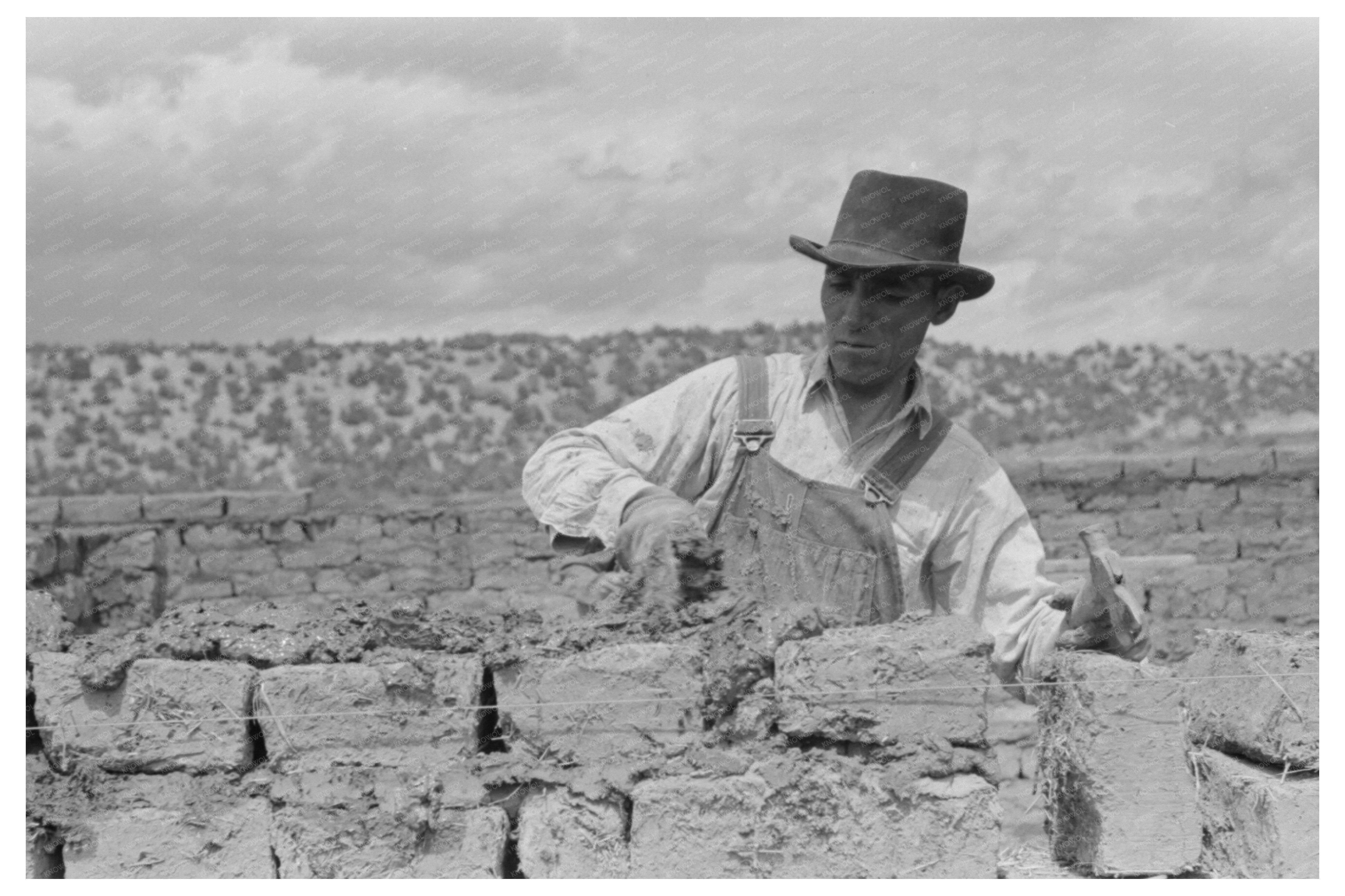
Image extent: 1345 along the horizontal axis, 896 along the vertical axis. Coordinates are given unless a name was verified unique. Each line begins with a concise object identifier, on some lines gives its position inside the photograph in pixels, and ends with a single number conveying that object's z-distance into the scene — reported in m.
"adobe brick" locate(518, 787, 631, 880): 2.83
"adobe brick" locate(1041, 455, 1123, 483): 12.92
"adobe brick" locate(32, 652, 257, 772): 2.99
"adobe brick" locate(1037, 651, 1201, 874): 2.96
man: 3.55
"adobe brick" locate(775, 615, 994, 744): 2.79
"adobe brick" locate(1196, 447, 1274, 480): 12.84
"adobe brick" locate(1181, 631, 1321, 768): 3.15
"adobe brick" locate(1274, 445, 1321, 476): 12.77
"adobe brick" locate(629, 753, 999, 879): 2.76
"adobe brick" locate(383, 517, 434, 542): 13.22
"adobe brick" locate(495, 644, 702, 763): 2.86
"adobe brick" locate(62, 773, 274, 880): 2.96
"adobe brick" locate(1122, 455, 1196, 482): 12.91
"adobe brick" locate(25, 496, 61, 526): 12.82
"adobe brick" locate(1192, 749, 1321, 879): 3.01
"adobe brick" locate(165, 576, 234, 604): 13.02
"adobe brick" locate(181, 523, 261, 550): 13.13
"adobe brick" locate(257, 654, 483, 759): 2.96
